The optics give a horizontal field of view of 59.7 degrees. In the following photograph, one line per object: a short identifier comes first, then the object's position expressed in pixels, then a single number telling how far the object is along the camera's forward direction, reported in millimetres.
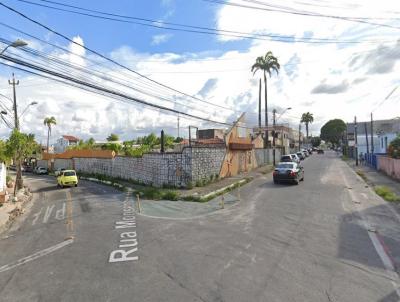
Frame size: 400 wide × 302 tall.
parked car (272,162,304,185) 25219
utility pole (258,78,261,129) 51306
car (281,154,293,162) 40462
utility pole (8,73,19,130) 30798
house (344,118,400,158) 55662
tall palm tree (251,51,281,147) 51500
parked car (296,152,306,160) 63312
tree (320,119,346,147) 128738
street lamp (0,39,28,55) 12500
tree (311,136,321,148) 162500
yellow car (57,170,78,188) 30422
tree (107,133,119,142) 71425
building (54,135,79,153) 91812
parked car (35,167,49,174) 53812
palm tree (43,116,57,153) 79500
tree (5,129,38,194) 26877
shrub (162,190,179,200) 20188
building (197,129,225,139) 61025
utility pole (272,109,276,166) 52078
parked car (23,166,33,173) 60575
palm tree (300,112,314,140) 124375
